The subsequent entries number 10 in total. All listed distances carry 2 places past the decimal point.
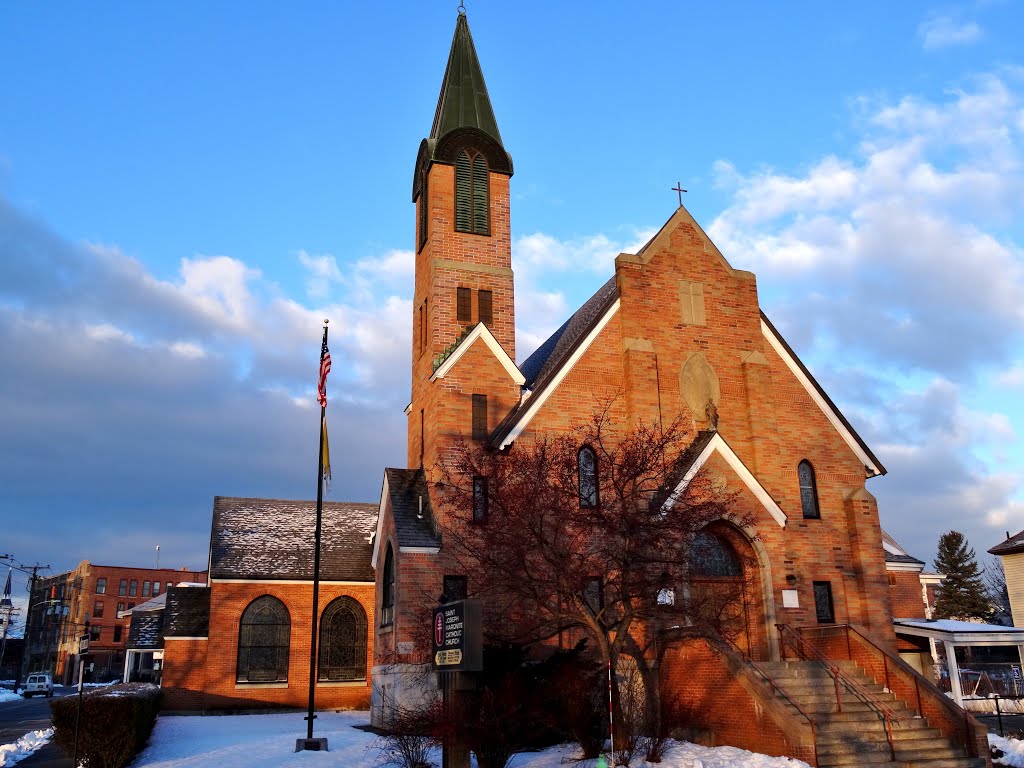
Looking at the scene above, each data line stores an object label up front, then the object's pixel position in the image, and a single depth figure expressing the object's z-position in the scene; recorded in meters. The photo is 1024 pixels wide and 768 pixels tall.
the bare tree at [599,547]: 17.75
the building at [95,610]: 97.50
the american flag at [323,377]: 25.62
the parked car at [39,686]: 69.30
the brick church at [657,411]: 23.75
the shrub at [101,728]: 18.17
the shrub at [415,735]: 15.68
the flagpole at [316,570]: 22.01
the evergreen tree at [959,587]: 73.31
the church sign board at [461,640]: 14.15
